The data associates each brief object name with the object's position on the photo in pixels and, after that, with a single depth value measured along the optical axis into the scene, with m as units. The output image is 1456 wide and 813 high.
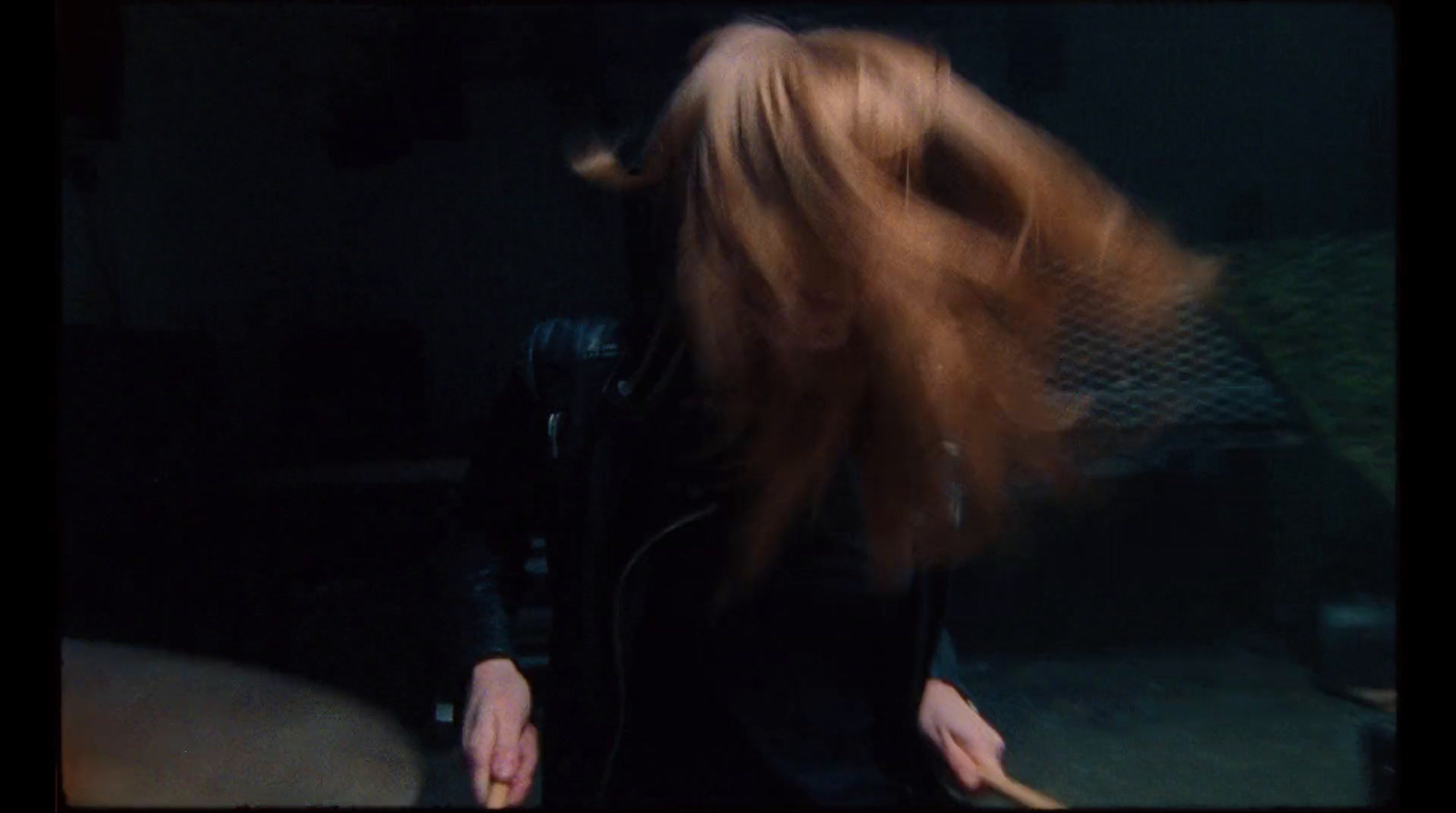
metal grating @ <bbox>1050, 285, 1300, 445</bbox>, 1.77
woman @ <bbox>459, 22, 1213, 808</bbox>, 1.66
